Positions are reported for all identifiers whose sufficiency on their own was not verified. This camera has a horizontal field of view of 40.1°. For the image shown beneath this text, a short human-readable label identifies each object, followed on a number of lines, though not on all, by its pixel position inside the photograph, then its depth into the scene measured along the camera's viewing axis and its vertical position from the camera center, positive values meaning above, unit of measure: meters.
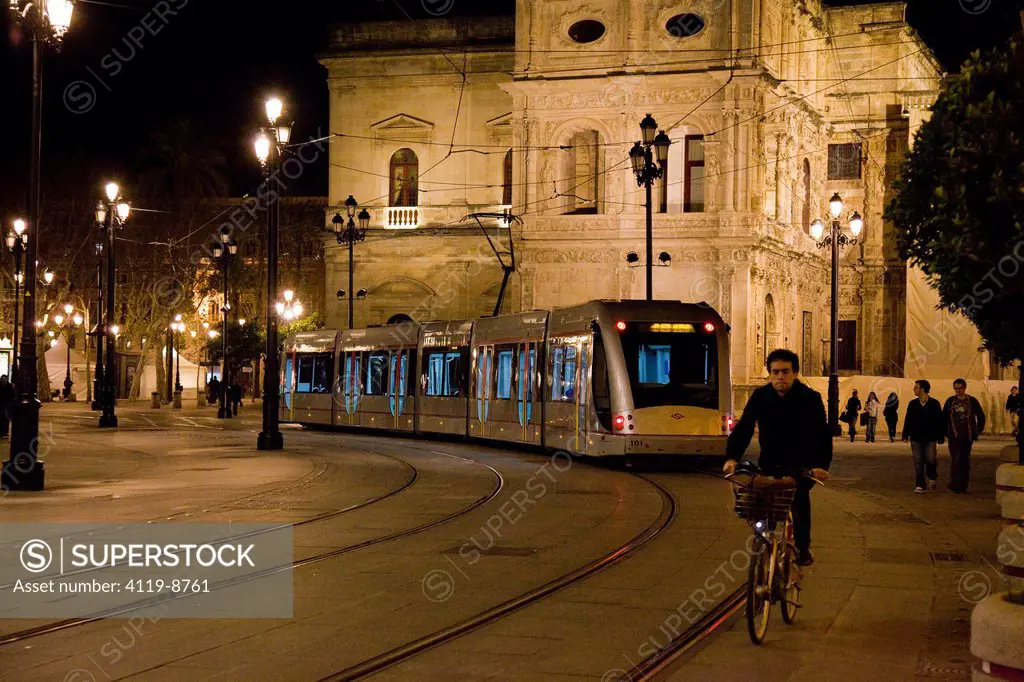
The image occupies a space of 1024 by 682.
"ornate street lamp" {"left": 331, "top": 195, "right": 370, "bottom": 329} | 44.94 +4.10
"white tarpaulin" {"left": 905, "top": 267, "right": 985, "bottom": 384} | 52.25 +0.79
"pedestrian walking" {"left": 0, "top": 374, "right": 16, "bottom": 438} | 29.62 -0.95
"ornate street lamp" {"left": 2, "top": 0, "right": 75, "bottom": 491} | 17.94 +0.33
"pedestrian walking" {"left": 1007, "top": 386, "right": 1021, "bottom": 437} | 23.17 -0.73
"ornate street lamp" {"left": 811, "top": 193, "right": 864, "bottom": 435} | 32.28 +1.57
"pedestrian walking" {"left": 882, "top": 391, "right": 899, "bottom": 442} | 37.34 -1.40
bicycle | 8.60 -1.12
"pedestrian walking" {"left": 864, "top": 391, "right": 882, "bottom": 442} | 36.81 -1.40
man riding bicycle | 9.25 -0.45
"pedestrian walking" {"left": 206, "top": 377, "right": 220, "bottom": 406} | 62.24 -1.60
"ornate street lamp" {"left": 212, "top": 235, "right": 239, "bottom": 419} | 47.81 +0.31
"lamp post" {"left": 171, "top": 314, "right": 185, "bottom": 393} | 64.38 +1.11
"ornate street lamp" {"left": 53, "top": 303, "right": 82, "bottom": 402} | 64.39 +1.58
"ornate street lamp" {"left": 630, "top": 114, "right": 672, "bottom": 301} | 29.44 +4.48
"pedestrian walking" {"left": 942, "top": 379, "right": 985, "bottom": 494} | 20.00 -0.98
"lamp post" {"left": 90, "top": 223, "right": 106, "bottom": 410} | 49.63 +0.74
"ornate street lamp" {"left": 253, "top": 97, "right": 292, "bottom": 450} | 26.17 +1.96
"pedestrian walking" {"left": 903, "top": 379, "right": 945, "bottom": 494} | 19.97 -0.97
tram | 23.52 -0.40
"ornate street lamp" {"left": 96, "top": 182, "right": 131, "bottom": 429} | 36.69 +0.81
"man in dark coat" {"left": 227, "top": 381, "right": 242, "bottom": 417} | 50.66 -1.50
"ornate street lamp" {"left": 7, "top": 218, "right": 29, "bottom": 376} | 39.31 +3.21
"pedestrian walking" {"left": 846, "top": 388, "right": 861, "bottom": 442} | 37.28 -1.38
